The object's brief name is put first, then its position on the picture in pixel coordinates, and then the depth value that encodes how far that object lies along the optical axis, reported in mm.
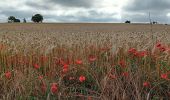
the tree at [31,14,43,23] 69312
